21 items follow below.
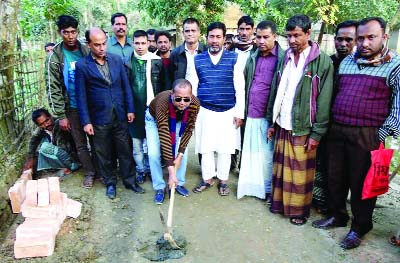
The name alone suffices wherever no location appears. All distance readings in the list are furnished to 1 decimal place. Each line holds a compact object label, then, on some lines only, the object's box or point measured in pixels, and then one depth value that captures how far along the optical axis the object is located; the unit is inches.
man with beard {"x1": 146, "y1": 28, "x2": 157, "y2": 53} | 221.6
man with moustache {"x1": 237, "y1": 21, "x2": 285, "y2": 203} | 147.9
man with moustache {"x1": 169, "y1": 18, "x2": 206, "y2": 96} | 162.9
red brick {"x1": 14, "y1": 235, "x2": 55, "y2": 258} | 114.4
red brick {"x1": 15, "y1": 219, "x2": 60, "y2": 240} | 116.5
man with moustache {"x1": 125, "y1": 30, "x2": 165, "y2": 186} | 165.2
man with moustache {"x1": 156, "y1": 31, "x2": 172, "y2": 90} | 174.4
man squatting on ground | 171.8
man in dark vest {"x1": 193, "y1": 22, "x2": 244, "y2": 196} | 154.2
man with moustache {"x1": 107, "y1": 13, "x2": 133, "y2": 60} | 175.9
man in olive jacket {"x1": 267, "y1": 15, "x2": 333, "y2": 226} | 128.3
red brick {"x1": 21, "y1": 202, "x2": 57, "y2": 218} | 125.7
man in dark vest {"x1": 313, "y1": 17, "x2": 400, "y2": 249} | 113.2
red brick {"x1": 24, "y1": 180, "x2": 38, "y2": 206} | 126.3
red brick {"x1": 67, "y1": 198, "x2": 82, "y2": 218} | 140.8
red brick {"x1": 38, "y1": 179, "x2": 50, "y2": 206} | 126.8
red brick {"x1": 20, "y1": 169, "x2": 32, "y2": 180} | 162.7
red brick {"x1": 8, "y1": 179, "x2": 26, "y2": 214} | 143.1
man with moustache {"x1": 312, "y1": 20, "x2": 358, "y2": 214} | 138.0
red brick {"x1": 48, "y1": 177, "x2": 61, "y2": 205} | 131.0
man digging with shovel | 135.9
